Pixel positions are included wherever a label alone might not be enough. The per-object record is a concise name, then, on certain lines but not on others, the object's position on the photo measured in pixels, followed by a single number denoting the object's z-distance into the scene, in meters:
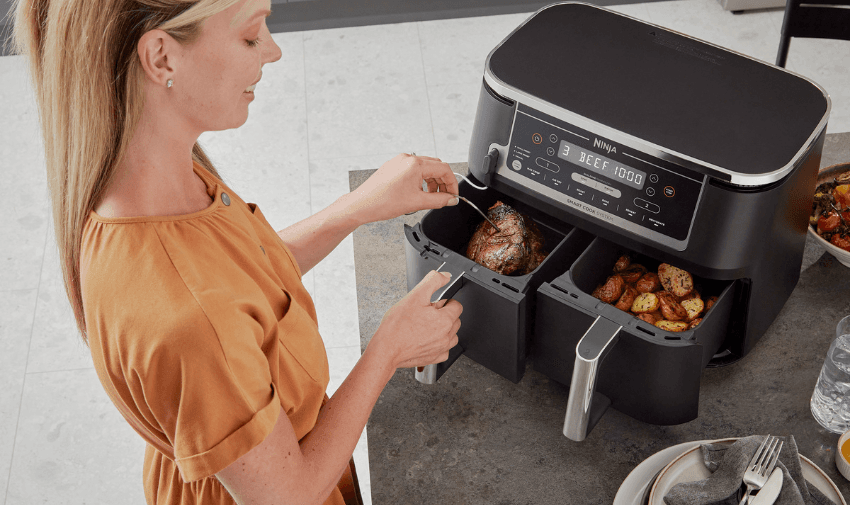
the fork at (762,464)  0.88
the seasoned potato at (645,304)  1.06
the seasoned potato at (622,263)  1.14
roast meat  1.11
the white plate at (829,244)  1.16
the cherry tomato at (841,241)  1.18
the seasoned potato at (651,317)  1.06
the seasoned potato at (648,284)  1.11
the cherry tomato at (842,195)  1.21
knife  0.86
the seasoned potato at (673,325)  1.02
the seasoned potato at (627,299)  1.08
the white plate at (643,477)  0.96
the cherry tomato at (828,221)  1.20
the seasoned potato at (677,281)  1.07
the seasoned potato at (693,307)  1.05
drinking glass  1.00
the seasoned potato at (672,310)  1.05
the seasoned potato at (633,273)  1.13
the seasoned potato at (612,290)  1.09
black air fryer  0.95
